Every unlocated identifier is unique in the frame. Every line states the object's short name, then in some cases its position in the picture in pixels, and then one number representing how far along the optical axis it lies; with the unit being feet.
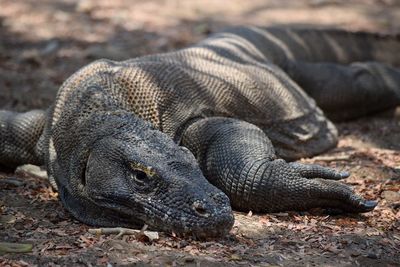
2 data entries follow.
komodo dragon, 25.57
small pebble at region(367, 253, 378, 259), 25.17
